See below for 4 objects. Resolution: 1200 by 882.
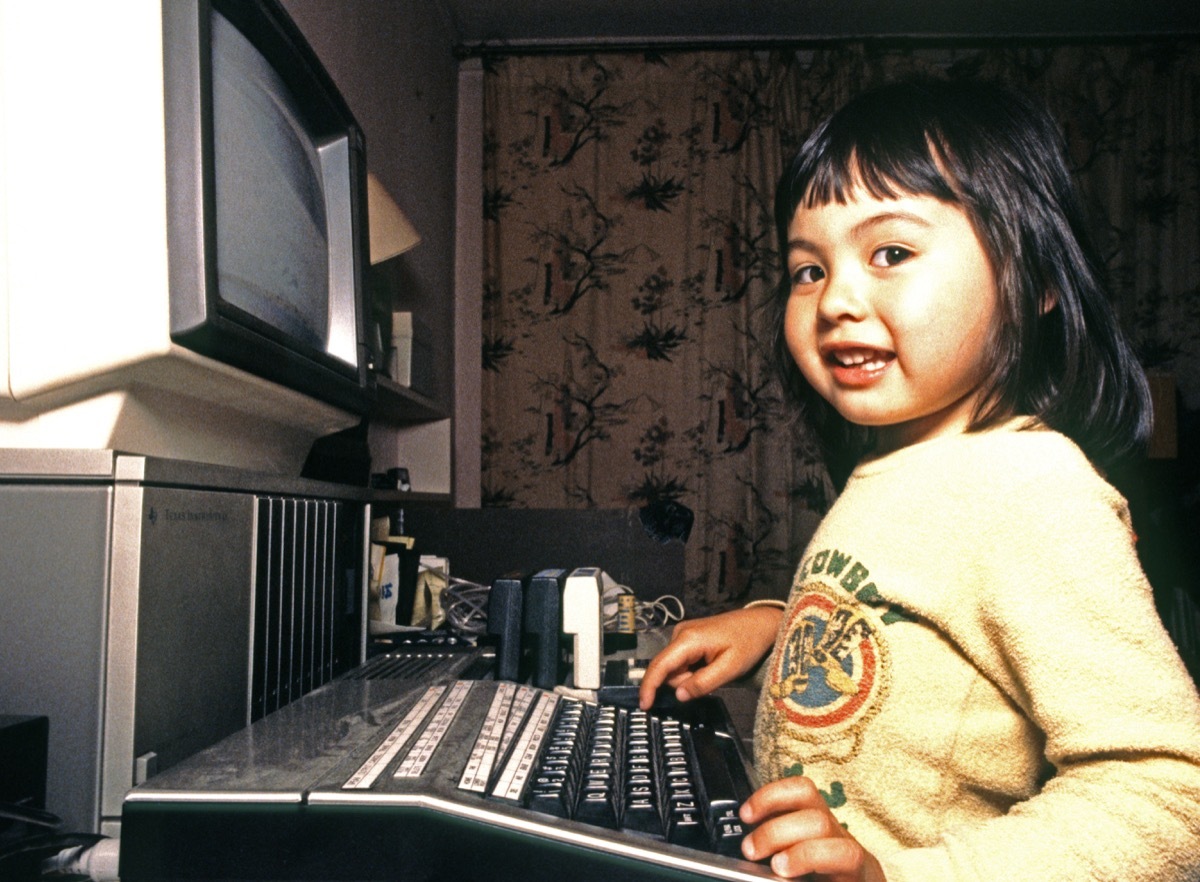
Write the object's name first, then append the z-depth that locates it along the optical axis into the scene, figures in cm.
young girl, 49
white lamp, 137
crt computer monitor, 57
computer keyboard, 42
